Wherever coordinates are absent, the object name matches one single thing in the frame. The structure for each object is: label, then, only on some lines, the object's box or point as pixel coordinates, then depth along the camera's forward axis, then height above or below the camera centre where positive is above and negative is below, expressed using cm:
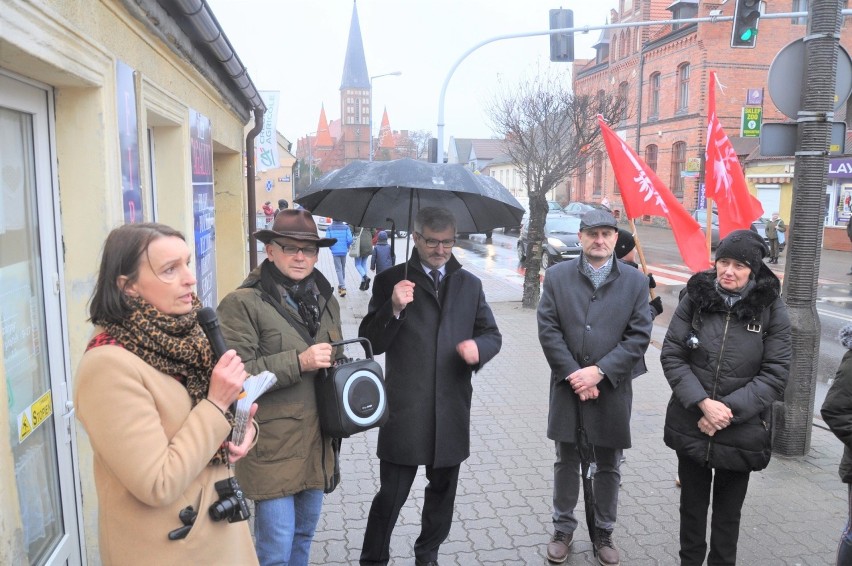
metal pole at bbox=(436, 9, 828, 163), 1221 +331
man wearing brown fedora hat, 262 -66
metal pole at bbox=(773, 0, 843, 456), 491 -20
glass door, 241 -55
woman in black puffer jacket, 321 -89
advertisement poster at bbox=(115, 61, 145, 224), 316 +26
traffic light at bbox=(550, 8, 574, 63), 1348 +320
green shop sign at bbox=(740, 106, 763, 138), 1927 +260
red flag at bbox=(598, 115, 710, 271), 523 -1
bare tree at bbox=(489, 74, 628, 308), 1249 +151
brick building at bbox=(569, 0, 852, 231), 3338 +636
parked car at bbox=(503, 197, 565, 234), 3689 -44
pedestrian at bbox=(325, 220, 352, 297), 1325 -106
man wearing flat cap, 359 -86
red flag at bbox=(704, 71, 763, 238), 514 +8
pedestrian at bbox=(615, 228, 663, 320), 571 -40
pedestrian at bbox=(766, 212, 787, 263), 1988 -100
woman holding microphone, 171 -55
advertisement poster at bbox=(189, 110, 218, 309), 520 -8
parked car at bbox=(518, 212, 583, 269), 1903 -123
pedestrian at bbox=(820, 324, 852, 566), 278 -90
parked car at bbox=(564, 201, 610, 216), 3618 -49
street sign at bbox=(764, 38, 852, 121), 504 +95
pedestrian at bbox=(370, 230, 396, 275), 1163 -99
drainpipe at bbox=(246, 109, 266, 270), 840 +28
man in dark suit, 325 -87
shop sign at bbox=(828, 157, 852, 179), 2369 +117
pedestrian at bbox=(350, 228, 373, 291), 1378 -109
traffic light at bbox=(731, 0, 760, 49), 909 +248
